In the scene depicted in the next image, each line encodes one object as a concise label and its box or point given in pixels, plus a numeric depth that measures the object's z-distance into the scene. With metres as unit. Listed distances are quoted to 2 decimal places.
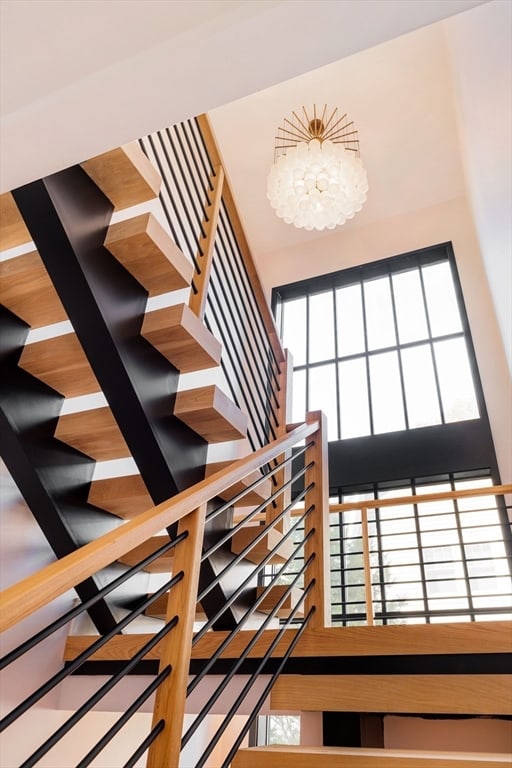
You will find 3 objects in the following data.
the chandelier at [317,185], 4.44
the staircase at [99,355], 1.72
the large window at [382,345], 5.31
